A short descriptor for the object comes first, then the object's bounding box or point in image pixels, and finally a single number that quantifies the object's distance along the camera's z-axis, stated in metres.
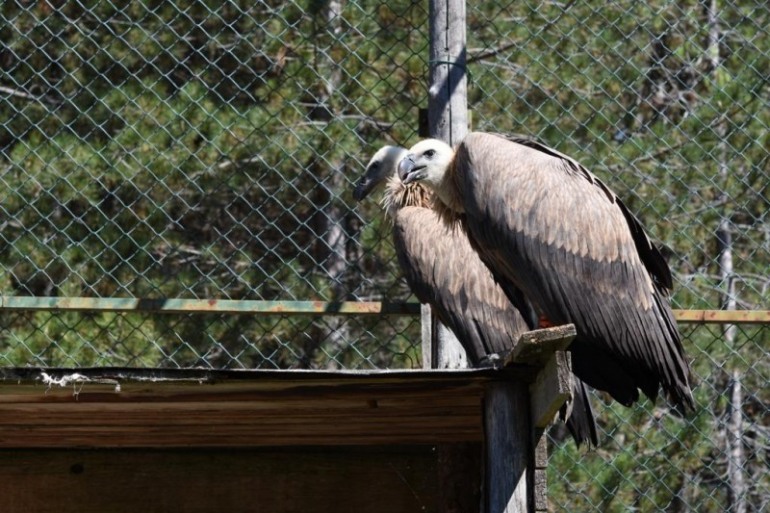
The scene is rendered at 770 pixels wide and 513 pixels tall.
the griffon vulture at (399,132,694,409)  8.23
